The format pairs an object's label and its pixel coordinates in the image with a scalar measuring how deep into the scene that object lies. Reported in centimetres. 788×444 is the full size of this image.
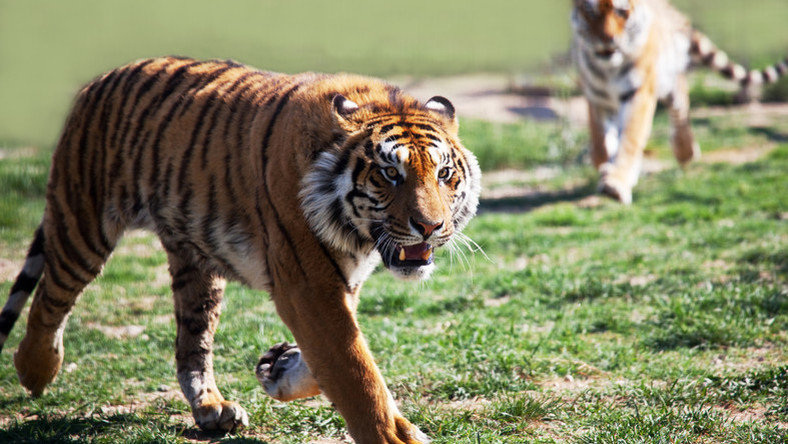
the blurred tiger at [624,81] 1456
